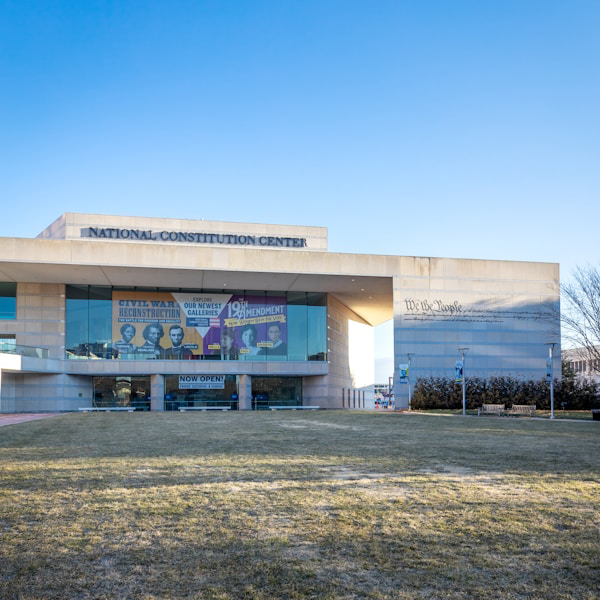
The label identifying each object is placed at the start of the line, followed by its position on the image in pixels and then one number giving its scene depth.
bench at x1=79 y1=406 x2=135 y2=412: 45.69
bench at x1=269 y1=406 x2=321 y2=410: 48.12
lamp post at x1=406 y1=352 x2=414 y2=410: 42.38
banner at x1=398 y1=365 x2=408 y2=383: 42.44
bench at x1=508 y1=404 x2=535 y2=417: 33.06
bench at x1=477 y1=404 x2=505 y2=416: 34.80
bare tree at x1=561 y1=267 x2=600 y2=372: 36.97
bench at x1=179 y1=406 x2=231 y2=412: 46.34
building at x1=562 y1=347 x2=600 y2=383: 38.26
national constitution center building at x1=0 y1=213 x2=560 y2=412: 42.47
